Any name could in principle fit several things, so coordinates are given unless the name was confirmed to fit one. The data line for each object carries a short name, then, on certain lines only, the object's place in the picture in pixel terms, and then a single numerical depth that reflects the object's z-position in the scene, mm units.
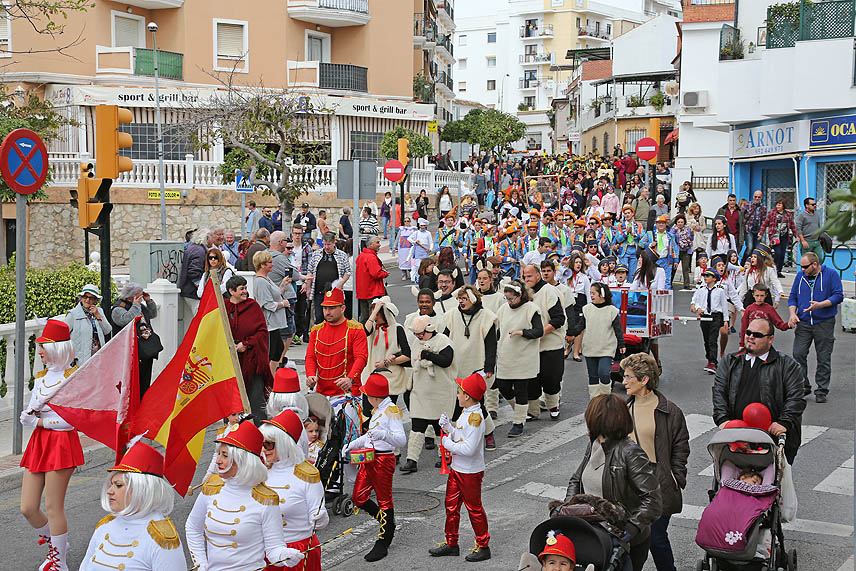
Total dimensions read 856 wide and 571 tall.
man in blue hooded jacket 12422
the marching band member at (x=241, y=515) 5340
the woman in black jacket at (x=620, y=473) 5742
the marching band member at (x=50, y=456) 7137
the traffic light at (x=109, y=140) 10695
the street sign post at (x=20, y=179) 9750
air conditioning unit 35344
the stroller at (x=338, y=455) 8375
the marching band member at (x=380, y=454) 7664
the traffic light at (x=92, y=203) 10641
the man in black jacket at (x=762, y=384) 7602
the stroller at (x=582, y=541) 4973
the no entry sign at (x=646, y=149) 31531
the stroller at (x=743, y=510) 6453
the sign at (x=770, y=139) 23766
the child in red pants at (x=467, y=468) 7359
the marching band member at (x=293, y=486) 5969
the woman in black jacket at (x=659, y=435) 6578
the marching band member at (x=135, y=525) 4941
